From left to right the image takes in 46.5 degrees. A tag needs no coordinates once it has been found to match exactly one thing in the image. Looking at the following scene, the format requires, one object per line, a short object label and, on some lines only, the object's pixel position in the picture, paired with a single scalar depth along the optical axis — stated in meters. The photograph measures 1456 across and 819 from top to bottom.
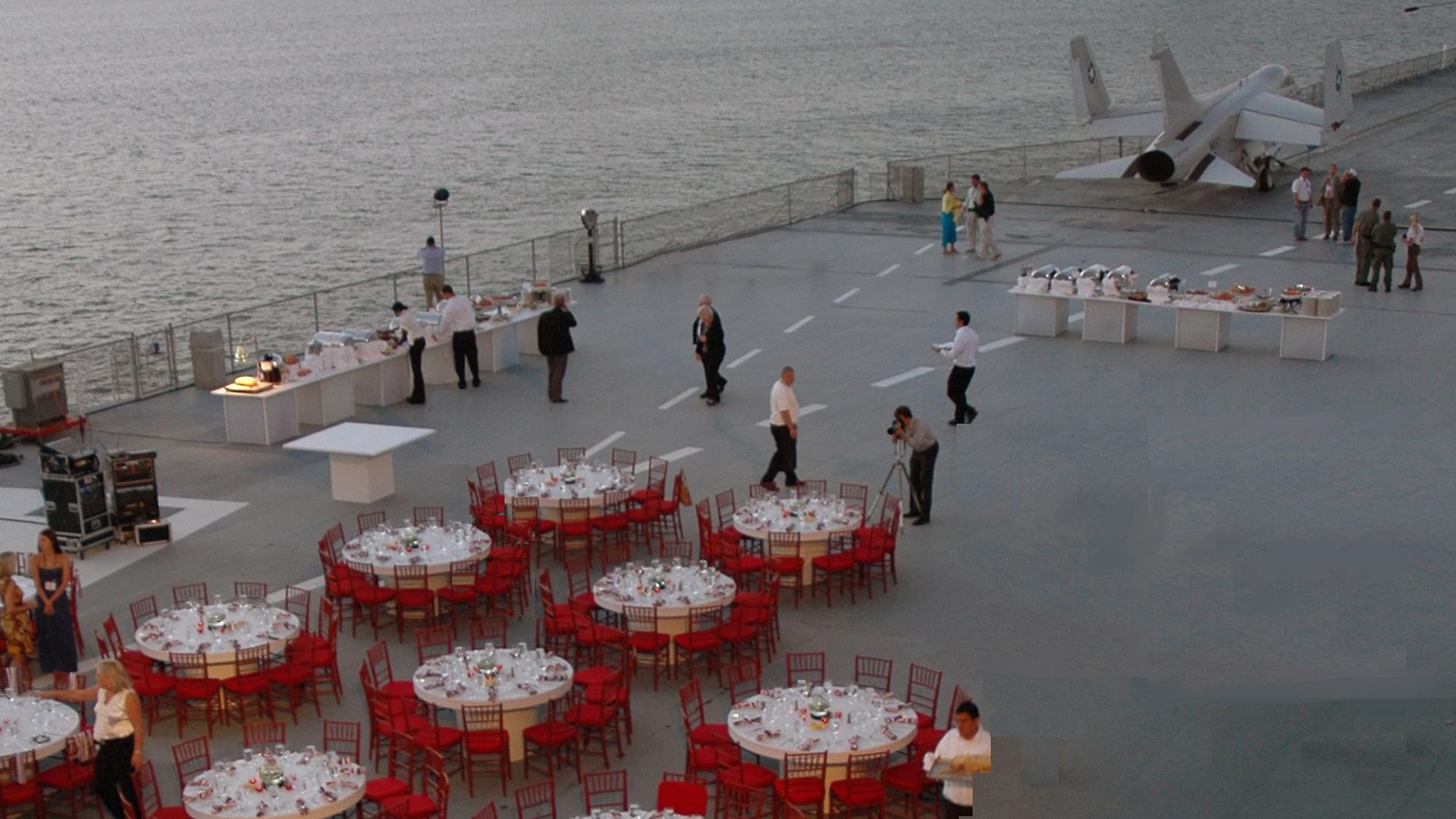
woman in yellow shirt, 35.22
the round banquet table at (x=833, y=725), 13.05
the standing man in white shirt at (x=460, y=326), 26.16
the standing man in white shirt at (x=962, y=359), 22.83
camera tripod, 19.75
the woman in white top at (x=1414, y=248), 30.98
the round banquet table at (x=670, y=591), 15.95
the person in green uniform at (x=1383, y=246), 30.41
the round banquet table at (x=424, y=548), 17.25
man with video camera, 19.33
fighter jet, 40.94
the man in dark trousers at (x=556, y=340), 25.09
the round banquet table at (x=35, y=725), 13.38
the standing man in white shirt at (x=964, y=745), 11.63
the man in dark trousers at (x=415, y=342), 25.64
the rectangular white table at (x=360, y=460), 20.84
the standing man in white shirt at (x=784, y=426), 20.67
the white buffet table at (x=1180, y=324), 26.59
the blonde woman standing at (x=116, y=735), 12.41
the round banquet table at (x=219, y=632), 15.25
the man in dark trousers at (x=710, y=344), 24.61
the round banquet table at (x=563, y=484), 19.31
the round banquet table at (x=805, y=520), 18.00
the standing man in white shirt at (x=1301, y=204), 35.50
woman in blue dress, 15.51
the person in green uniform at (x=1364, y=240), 30.97
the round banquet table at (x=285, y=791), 12.22
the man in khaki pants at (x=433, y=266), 30.03
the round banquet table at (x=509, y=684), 13.95
